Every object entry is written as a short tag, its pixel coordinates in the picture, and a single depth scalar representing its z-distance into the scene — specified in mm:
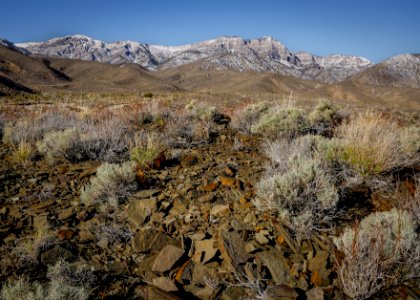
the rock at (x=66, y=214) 3570
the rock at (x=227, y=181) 4039
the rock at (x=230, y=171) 4279
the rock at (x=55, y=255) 2922
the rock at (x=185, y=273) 2823
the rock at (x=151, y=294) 2553
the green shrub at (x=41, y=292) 2273
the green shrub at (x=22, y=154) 5038
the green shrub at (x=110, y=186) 3842
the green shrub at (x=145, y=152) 4692
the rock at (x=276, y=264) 2715
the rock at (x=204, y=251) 2967
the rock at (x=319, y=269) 2667
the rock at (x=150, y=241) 3158
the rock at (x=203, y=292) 2646
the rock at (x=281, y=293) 2467
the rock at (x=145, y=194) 3906
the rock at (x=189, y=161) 4753
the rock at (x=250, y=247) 2953
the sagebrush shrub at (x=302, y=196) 3189
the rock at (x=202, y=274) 2791
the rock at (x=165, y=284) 2707
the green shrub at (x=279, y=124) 6109
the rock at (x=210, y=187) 3980
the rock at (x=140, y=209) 3526
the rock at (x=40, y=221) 3375
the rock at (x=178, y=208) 3627
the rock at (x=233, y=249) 2863
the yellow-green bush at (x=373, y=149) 4137
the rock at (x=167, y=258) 2887
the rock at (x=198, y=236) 3195
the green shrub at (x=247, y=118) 6758
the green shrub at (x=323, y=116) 7358
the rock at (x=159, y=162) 4637
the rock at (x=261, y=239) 3035
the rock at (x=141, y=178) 4143
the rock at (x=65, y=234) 3241
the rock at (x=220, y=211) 3506
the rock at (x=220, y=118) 7654
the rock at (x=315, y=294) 2486
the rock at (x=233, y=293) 2592
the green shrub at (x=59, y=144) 5094
